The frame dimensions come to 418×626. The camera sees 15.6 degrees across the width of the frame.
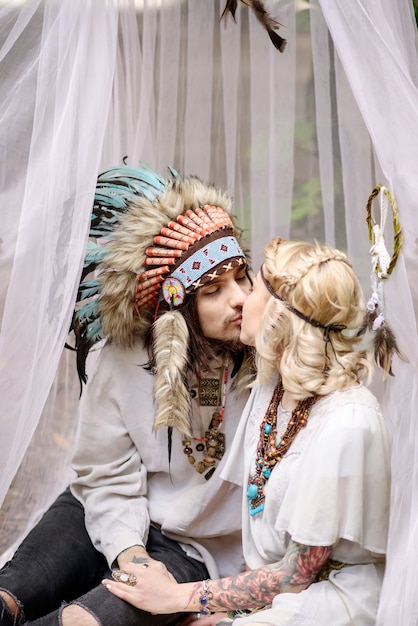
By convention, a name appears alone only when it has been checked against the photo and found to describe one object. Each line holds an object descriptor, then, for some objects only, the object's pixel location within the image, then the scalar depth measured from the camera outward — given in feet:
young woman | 9.99
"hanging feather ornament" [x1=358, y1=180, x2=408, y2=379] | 10.02
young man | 11.34
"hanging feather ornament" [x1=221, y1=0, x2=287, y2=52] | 11.55
